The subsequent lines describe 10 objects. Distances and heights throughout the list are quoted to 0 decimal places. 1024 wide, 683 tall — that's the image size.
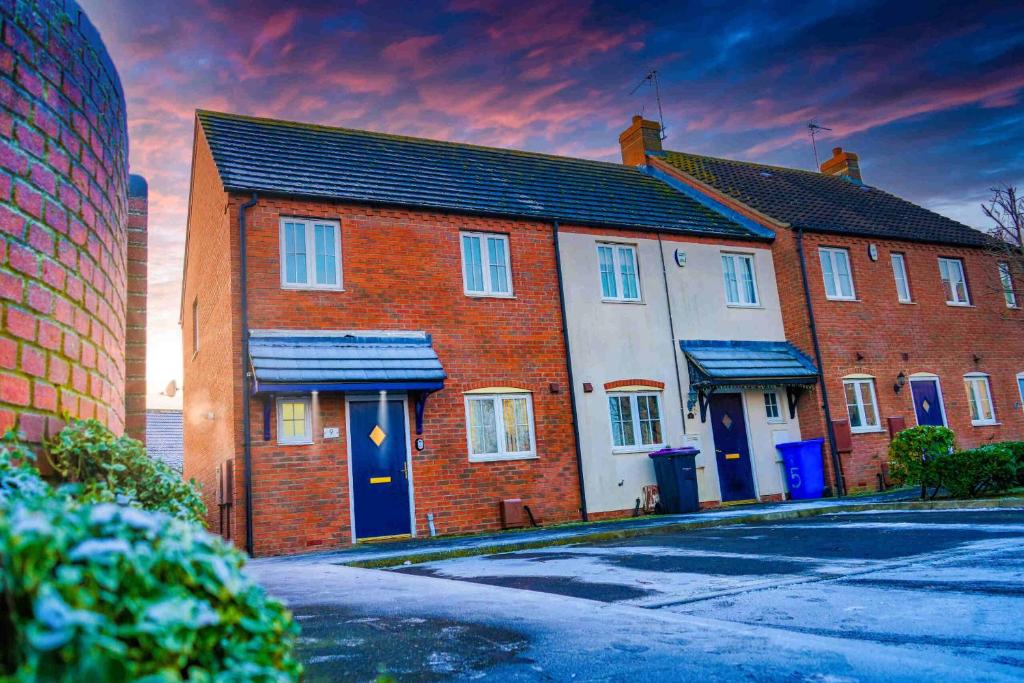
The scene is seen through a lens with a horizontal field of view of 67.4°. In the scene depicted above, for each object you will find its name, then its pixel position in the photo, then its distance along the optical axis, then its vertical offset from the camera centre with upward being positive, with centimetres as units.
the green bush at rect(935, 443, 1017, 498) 1284 -47
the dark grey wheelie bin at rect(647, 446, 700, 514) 1600 -28
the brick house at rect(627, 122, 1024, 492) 1939 +378
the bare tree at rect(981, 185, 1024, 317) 2302 +582
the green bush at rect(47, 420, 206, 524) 353 +21
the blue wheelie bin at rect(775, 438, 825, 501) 1805 -32
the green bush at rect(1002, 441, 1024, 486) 1324 -24
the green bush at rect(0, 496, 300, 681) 114 -15
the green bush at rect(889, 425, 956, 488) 1350 -8
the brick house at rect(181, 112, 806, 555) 1324 +280
